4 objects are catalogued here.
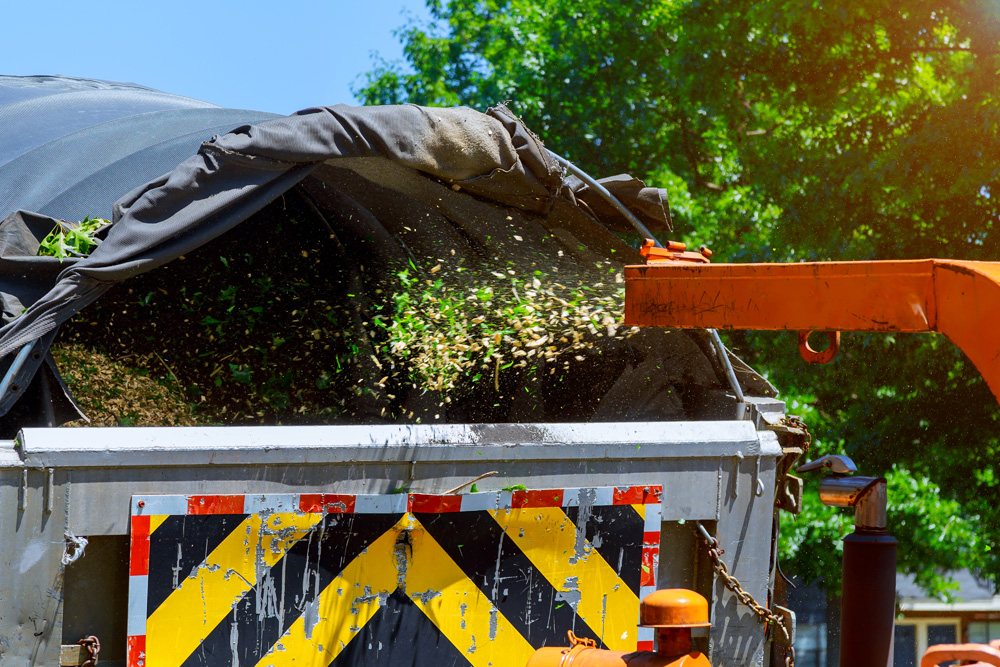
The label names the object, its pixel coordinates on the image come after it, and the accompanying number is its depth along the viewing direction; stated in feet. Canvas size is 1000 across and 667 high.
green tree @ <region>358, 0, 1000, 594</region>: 52.46
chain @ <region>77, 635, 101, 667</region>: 21.10
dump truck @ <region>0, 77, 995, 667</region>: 21.19
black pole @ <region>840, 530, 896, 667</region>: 21.06
